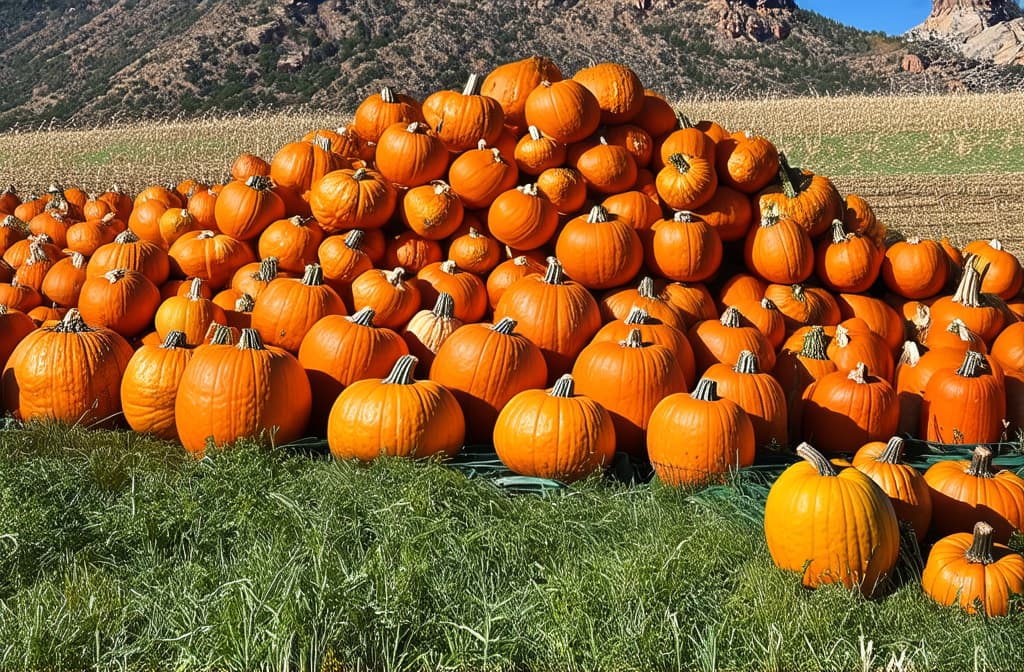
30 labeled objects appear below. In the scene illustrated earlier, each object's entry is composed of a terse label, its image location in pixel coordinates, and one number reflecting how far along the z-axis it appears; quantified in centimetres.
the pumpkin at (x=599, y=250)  498
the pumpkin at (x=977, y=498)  328
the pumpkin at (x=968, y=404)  423
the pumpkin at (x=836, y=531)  287
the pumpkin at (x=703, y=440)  373
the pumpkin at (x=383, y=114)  611
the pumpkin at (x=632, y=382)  417
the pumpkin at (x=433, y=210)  523
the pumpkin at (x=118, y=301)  505
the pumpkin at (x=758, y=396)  411
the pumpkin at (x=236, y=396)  400
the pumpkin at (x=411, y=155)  539
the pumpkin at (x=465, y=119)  548
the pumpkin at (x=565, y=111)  540
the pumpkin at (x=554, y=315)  468
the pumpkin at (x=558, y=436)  382
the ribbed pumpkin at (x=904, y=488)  327
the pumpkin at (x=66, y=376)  435
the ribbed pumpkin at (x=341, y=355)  443
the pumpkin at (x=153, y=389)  429
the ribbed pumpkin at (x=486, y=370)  429
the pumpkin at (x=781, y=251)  523
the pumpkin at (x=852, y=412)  423
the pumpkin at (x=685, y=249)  509
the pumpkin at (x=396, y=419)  387
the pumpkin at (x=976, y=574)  274
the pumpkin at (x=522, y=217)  514
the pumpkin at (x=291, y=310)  472
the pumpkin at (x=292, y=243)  524
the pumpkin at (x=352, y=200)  517
